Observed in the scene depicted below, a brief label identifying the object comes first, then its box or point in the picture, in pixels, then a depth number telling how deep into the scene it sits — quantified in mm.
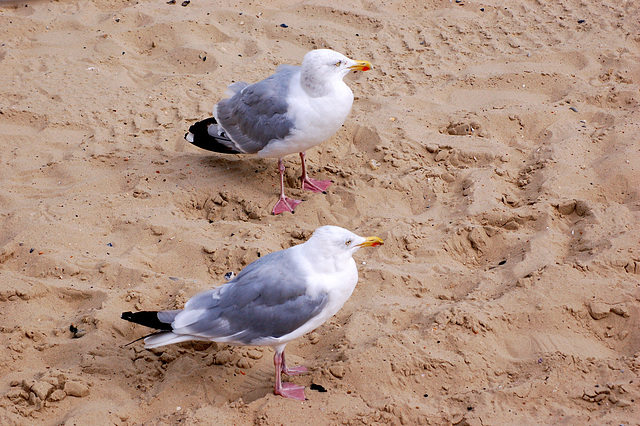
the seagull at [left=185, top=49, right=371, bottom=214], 4551
